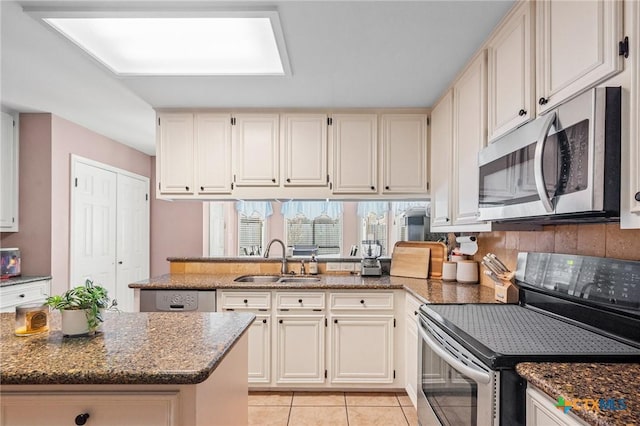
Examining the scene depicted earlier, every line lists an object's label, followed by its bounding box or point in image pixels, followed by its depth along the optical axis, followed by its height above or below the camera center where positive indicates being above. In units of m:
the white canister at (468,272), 2.54 -0.44
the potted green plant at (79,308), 1.22 -0.35
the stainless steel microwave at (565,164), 1.00 +0.16
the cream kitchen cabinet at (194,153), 3.03 +0.49
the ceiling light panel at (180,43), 1.75 +0.92
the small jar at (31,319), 1.28 -0.41
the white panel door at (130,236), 4.38 -0.35
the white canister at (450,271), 2.68 -0.46
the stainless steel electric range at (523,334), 1.08 -0.44
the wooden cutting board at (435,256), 2.85 -0.36
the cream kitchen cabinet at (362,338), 2.62 -0.95
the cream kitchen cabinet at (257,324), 2.62 -0.85
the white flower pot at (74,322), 1.23 -0.40
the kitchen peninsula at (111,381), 0.96 -0.47
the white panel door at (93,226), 3.63 -0.19
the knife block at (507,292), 1.80 -0.42
